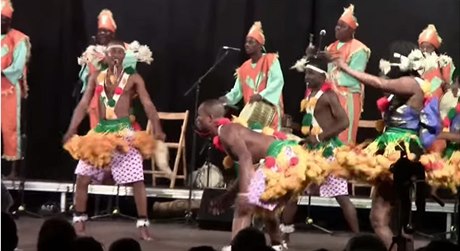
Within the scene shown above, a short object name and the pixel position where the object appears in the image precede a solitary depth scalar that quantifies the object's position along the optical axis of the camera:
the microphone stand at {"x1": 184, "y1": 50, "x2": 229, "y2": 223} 12.90
